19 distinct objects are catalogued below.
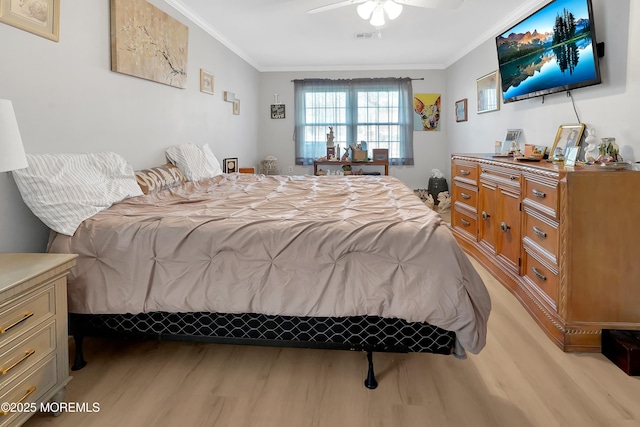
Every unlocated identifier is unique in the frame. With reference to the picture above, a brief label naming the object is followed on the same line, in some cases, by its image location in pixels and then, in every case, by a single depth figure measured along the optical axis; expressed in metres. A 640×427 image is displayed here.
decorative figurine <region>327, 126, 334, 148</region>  6.32
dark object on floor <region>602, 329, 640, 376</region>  1.82
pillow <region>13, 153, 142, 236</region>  1.86
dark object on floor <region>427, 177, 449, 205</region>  6.11
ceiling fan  2.93
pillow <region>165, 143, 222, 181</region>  3.37
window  6.42
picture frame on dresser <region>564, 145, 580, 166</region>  2.50
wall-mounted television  2.60
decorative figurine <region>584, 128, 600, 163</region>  2.38
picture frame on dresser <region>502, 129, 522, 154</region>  3.98
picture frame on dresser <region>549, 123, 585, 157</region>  2.87
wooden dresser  1.98
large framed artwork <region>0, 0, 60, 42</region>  1.87
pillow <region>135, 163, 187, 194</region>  2.67
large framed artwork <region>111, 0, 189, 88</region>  2.71
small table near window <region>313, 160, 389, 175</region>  6.12
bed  1.65
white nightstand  1.29
